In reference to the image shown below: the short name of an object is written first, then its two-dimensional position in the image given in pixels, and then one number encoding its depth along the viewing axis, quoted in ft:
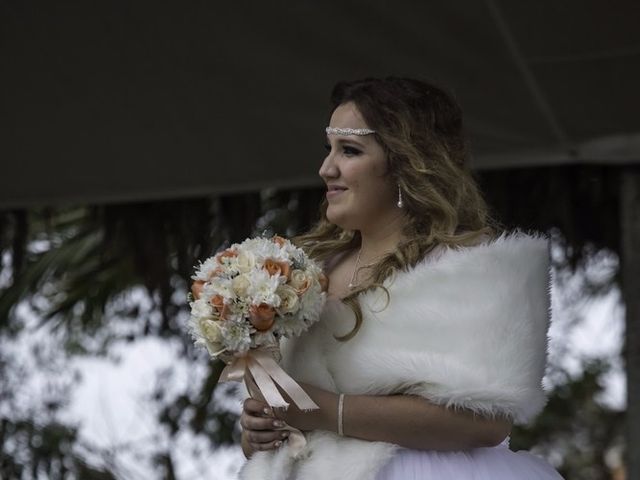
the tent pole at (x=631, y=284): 25.46
